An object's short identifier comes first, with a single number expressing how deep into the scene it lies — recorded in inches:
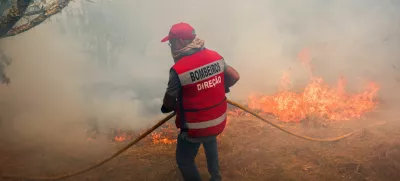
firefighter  123.2
